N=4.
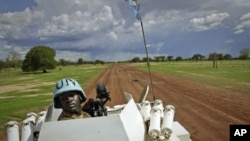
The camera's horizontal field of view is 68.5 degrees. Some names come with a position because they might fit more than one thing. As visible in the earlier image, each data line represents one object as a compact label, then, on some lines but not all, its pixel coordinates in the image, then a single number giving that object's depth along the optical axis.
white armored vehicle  2.08
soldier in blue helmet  2.45
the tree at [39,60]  53.44
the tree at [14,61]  71.92
